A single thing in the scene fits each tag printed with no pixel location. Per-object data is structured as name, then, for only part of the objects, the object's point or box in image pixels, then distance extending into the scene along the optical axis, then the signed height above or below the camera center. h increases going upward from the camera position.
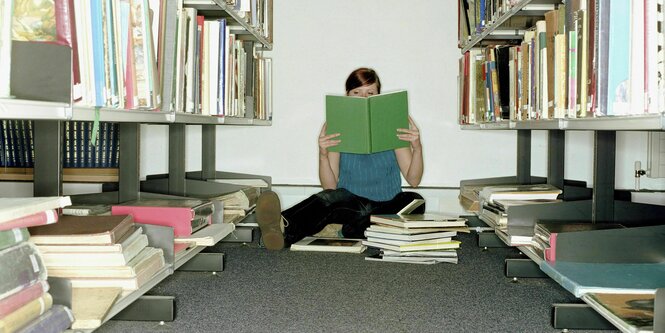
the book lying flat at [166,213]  2.14 -0.21
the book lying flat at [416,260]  2.84 -0.46
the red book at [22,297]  1.13 -0.26
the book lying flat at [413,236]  2.93 -0.38
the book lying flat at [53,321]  1.20 -0.31
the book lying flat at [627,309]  1.34 -0.33
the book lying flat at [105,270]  1.54 -0.28
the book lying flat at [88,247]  1.51 -0.22
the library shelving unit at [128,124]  1.24 +0.05
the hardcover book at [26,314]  1.12 -0.28
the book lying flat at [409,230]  2.93 -0.36
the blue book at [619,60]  1.46 +0.18
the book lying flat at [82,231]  1.51 -0.19
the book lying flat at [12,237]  1.17 -0.16
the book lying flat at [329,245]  3.05 -0.44
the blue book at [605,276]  1.57 -0.31
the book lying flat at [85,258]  1.51 -0.25
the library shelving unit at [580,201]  1.52 -0.19
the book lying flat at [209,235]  2.21 -0.29
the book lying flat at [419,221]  2.95 -0.32
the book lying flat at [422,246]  2.90 -0.42
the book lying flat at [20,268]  1.14 -0.21
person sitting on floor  3.31 -0.20
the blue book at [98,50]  1.52 +0.20
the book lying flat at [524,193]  2.62 -0.18
